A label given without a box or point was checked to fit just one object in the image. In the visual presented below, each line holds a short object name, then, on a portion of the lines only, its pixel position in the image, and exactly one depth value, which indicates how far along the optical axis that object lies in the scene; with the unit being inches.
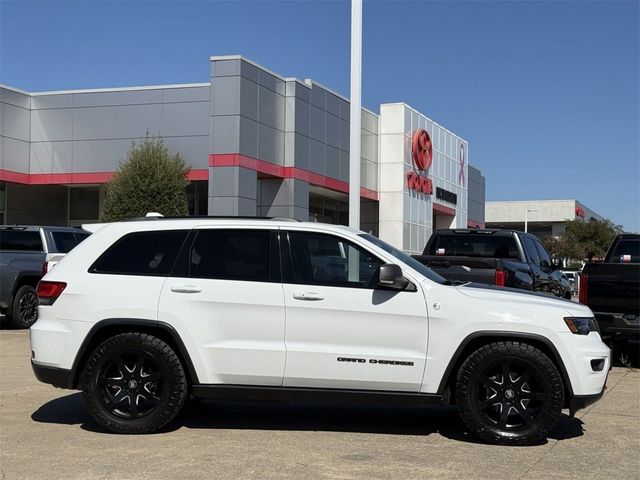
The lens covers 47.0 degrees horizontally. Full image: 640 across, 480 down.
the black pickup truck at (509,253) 422.9
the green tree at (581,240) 2556.6
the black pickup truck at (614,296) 390.0
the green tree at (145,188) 950.4
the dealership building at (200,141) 983.6
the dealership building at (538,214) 3161.9
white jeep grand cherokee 236.5
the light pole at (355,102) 467.8
